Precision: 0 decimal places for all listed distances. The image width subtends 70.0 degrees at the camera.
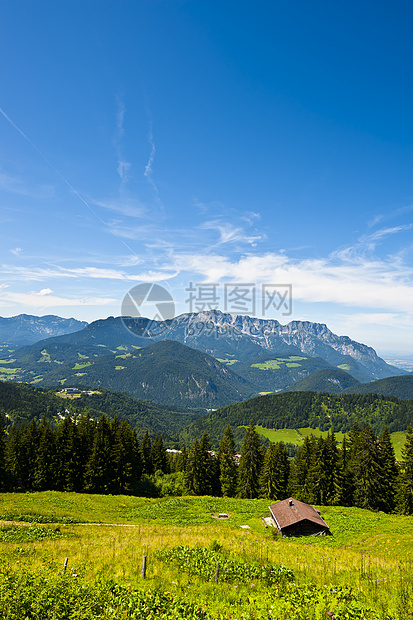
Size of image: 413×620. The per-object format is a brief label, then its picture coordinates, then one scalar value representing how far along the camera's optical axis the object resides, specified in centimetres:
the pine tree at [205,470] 6550
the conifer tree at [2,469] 5731
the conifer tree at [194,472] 6475
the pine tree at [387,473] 5441
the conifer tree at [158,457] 8244
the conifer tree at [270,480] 6078
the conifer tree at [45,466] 5747
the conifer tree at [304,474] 6016
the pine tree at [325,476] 5803
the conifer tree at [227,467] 6550
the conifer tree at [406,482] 5122
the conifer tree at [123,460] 6162
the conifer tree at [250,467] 6209
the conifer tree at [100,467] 5875
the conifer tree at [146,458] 7983
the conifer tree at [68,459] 5841
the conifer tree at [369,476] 5388
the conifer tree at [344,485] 5803
